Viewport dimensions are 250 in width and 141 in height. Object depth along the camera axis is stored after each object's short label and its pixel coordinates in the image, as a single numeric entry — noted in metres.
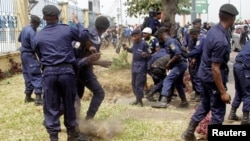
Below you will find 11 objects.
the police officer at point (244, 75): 6.13
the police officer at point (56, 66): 4.88
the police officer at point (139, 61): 7.77
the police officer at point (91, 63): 5.53
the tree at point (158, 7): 11.73
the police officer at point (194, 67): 8.16
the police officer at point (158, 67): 8.29
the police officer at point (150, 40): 8.39
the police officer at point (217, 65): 4.68
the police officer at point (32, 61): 7.66
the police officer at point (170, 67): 7.79
